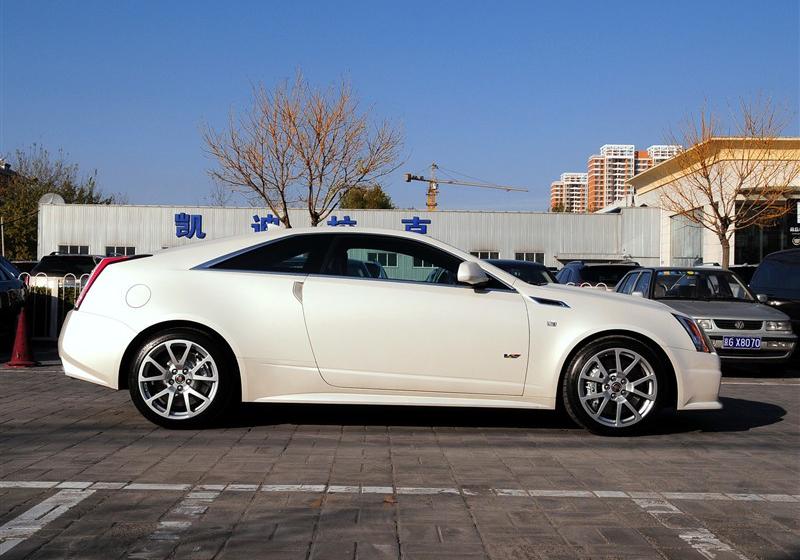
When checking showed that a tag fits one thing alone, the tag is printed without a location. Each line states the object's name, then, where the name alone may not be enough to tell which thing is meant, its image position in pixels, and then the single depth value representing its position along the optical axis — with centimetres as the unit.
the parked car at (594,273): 1750
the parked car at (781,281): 1228
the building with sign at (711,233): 2645
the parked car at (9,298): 1129
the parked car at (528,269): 1568
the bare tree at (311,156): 2967
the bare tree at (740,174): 2598
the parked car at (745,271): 2200
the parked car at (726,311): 1041
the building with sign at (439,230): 4431
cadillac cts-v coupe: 613
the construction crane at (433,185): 10775
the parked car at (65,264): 2192
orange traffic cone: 1016
